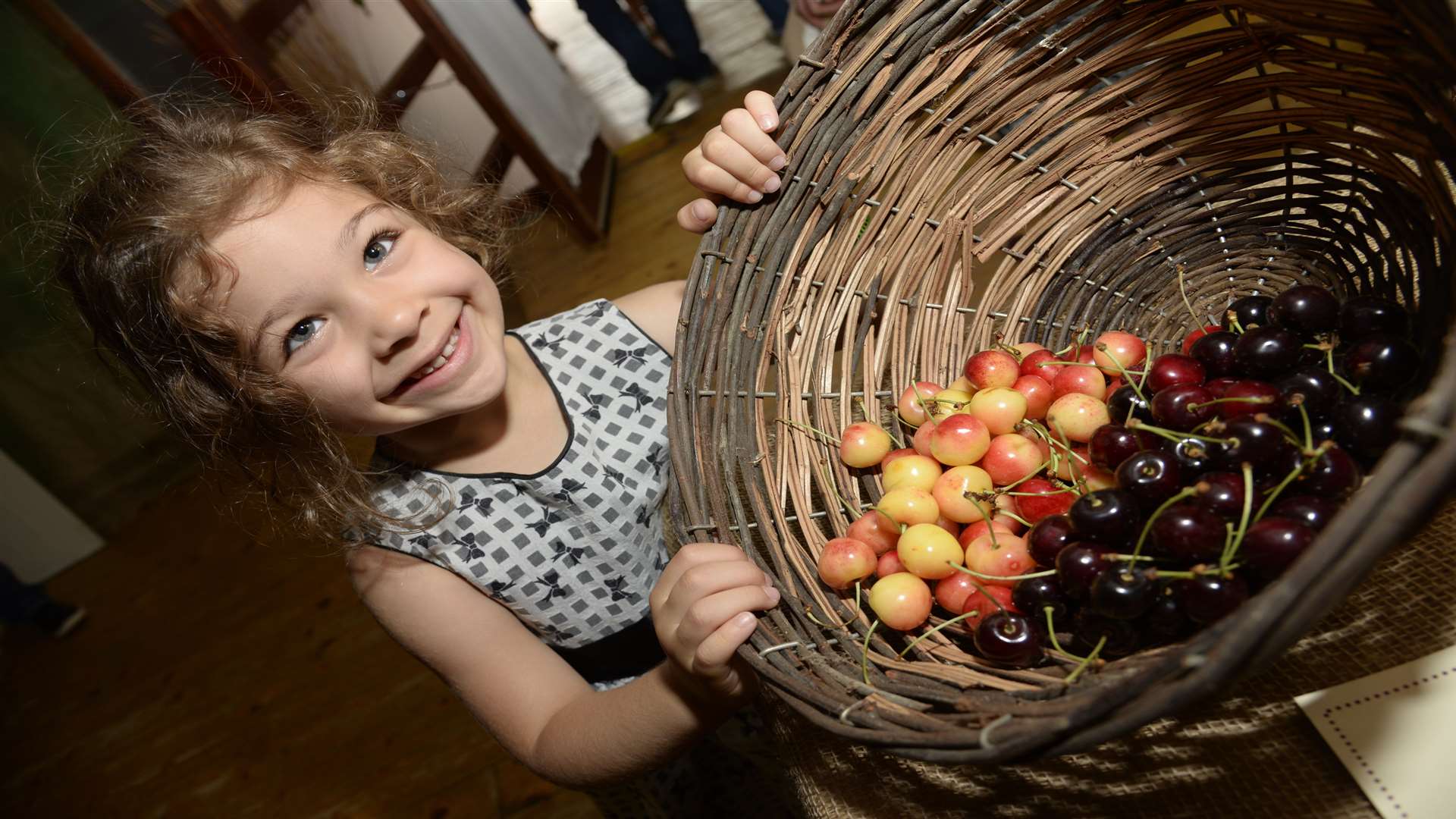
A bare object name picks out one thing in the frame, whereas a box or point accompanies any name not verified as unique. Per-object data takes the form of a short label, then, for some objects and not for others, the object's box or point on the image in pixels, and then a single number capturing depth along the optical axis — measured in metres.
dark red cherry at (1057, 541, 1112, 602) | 0.62
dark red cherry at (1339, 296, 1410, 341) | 0.67
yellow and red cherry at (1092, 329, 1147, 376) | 0.86
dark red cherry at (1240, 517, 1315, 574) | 0.53
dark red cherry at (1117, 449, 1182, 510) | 0.63
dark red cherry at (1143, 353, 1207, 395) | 0.77
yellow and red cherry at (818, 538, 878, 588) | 0.73
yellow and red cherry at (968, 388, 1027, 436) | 0.82
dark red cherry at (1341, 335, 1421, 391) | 0.62
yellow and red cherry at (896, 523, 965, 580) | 0.73
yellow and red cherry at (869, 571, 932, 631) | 0.70
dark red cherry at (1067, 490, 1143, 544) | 0.62
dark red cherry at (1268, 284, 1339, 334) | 0.73
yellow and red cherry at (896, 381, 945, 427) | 0.90
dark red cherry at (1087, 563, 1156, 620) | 0.56
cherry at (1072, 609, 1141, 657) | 0.60
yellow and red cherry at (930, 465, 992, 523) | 0.79
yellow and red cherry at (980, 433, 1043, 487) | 0.80
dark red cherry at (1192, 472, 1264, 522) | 0.60
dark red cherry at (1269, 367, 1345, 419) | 0.66
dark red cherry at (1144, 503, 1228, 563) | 0.57
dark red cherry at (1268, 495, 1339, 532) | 0.55
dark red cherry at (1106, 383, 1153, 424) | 0.77
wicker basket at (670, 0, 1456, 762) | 0.70
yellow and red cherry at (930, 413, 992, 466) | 0.80
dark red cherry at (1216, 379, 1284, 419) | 0.66
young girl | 0.77
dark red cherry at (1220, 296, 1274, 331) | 0.81
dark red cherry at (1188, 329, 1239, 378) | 0.77
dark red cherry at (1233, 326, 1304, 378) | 0.71
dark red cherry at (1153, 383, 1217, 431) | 0.69
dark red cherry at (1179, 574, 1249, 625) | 0.54
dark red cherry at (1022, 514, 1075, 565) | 0.69
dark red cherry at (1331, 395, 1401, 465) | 0.60
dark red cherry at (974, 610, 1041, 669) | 0.62
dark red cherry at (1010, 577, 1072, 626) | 0.67
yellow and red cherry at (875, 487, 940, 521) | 0.77
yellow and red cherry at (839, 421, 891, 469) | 0.84
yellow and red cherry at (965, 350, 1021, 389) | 0.86
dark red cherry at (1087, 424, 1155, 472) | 0.73
